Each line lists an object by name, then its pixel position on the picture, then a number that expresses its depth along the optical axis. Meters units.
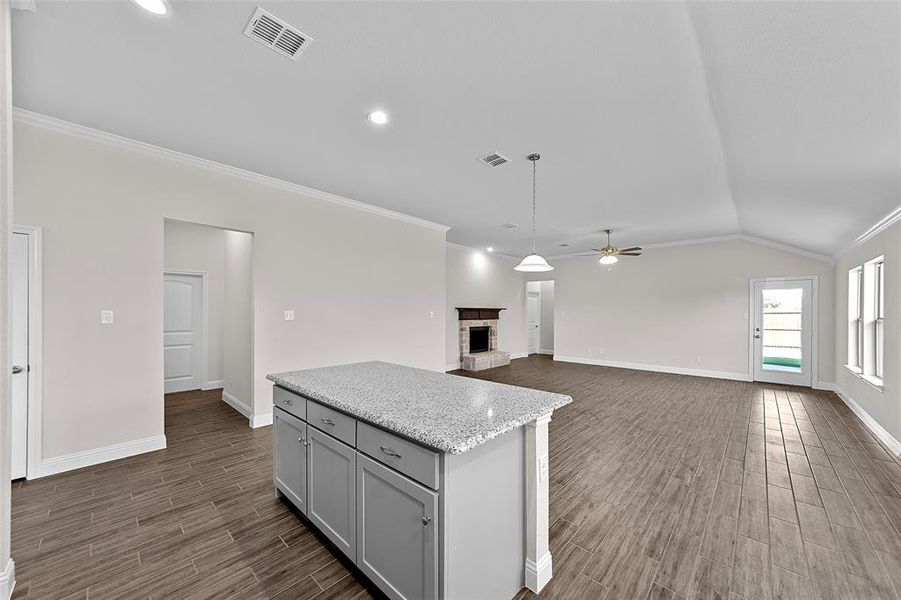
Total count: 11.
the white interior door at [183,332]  5.70
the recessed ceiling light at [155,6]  1.73
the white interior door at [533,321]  11.09
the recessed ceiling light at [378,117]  2.71
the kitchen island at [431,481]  1.45
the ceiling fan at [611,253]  6.21
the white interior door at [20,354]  2.78
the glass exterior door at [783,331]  6.45
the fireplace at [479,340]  8.09
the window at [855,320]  4.96
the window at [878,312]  4.24
